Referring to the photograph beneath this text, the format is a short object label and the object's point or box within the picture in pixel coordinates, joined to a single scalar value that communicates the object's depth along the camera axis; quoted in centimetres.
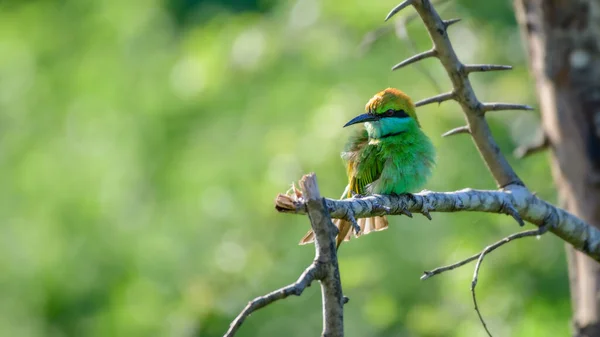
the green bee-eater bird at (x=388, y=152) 659
